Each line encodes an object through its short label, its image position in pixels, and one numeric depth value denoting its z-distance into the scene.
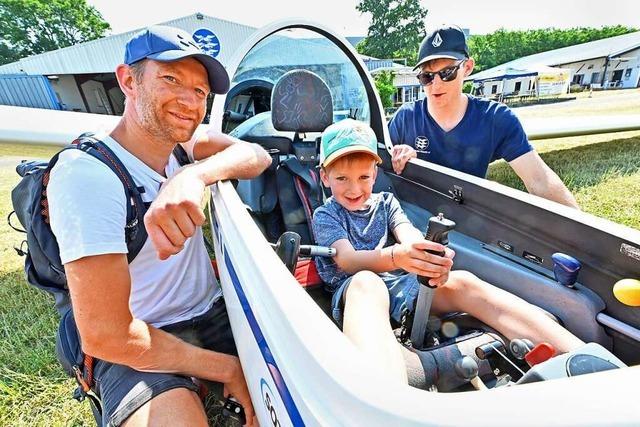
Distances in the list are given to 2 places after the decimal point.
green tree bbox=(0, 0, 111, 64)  34.28
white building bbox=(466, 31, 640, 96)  31.42
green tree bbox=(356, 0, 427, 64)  48.28
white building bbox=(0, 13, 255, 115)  16.52
